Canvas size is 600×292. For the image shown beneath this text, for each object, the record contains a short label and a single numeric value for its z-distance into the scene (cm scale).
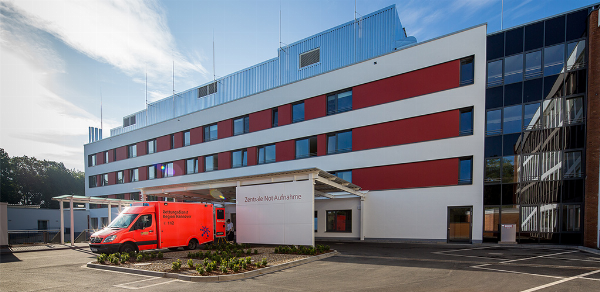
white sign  1584
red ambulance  1424
